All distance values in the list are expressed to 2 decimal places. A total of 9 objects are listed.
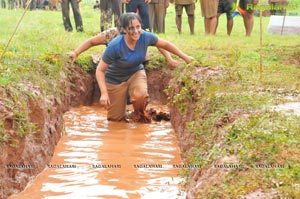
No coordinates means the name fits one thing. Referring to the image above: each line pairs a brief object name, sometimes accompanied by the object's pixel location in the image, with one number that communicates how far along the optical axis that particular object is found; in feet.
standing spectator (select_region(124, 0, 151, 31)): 41.11
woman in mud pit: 26.40
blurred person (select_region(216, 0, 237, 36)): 46.29
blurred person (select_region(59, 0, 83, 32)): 45.50
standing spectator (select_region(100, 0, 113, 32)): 39.46
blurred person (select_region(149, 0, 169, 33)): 46.93
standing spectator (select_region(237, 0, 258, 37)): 45.75
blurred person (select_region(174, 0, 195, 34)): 47.52
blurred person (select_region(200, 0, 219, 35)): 44.78
